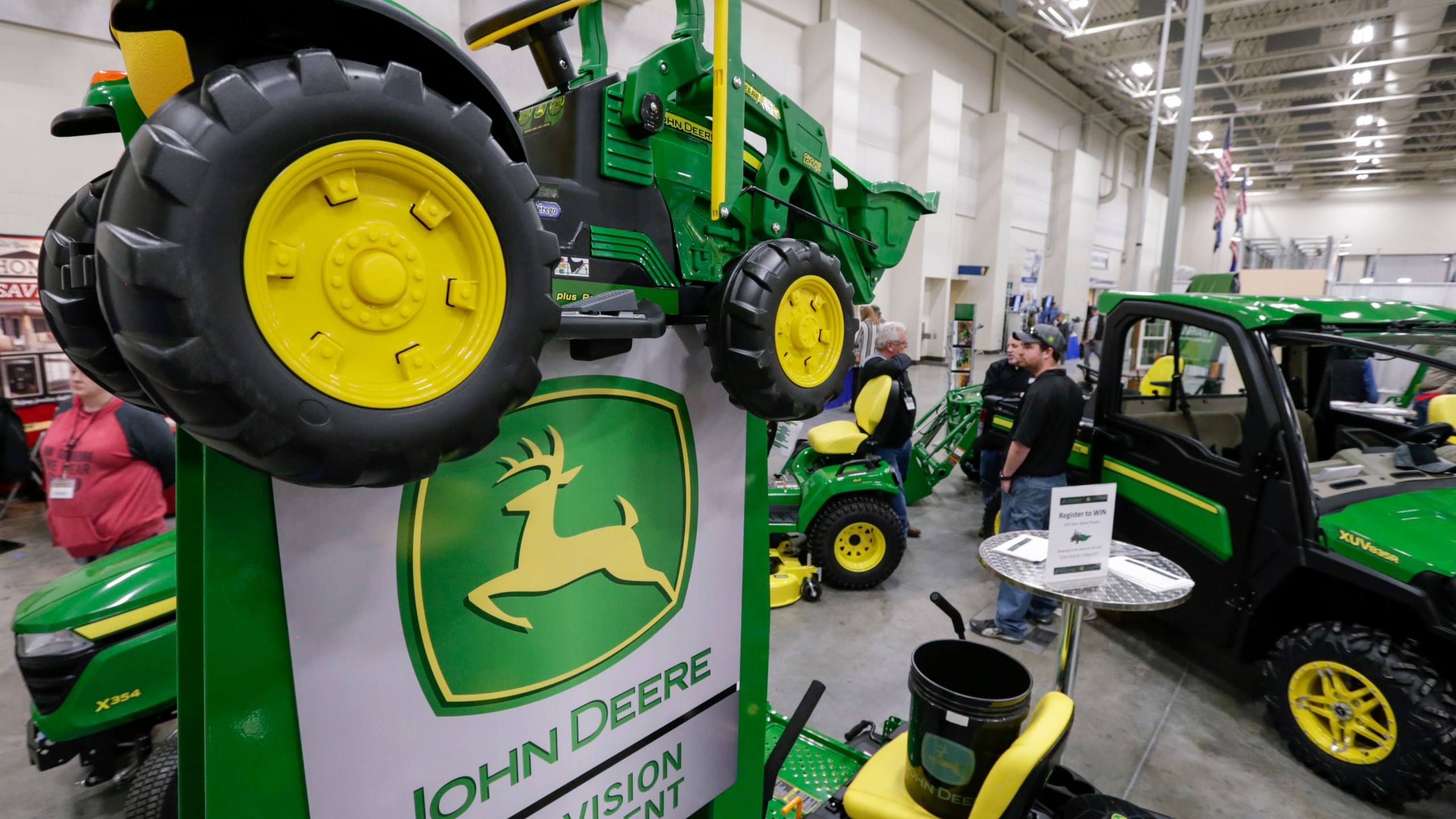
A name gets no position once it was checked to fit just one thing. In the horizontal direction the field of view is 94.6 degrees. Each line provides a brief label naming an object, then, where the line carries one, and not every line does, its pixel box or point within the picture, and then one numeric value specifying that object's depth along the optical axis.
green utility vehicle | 2.70
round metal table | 2.24
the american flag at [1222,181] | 10.37
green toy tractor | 0.63
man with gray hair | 4.96
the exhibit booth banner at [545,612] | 0.96
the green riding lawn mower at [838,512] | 4.48
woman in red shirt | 3.06
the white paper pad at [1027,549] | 2.58
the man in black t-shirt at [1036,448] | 3.83
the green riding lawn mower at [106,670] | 2.11
